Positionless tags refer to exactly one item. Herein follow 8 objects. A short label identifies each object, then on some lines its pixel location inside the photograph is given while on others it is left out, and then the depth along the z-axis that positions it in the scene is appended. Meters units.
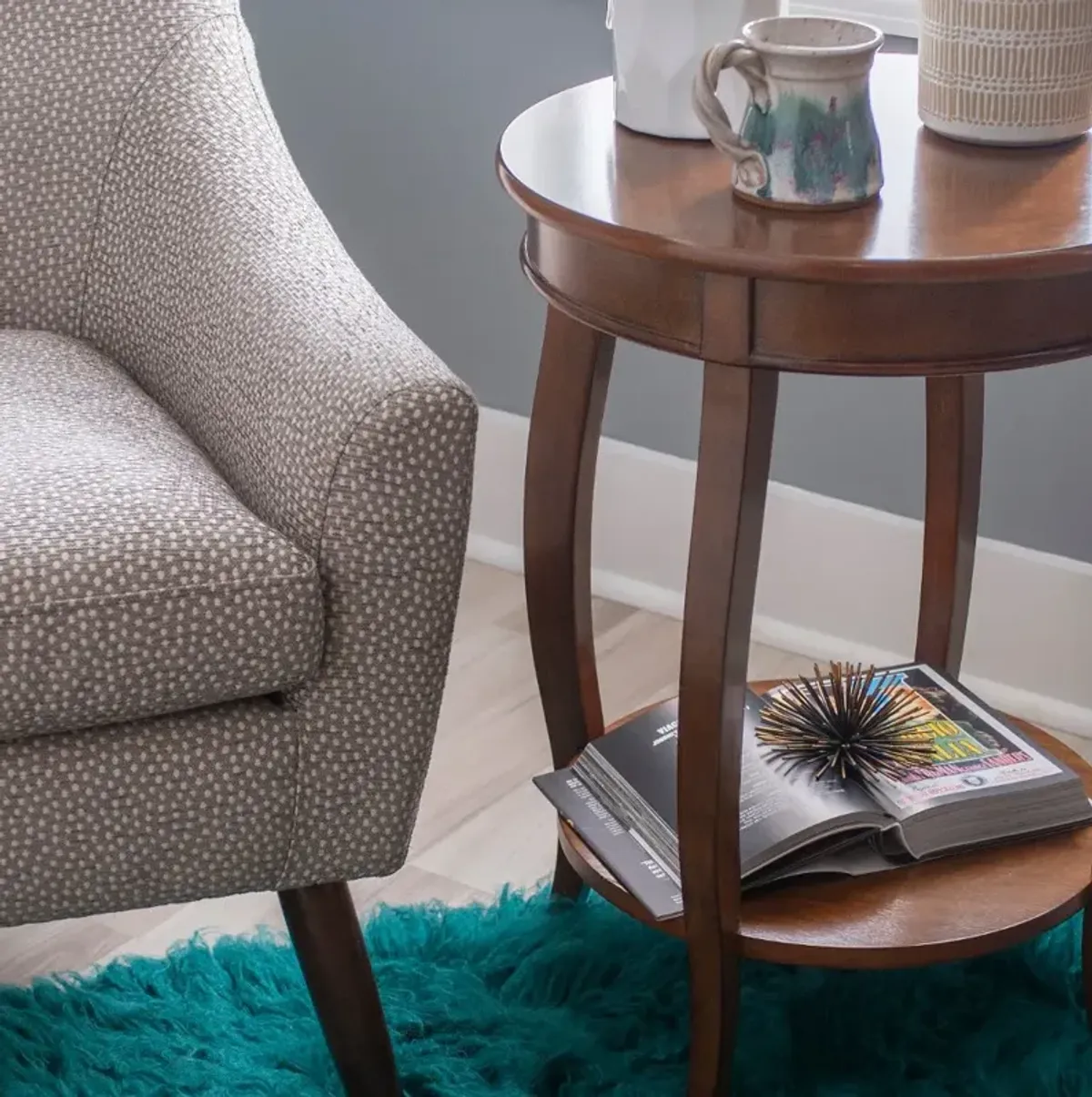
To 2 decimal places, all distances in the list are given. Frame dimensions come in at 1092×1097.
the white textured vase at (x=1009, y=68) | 2.68
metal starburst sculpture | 2.93
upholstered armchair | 2.66
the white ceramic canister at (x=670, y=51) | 2.75
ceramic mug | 2.62
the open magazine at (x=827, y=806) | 2.86
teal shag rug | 2.90
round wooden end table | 2.58
